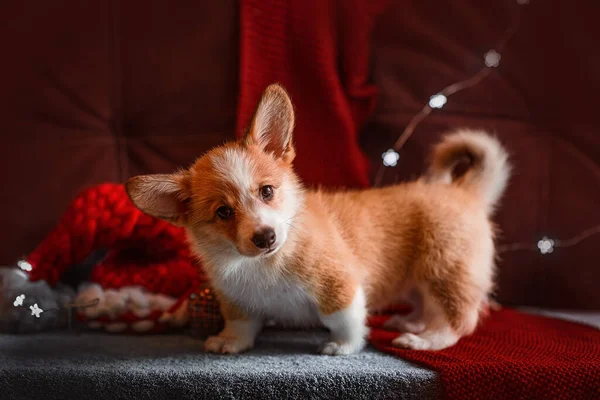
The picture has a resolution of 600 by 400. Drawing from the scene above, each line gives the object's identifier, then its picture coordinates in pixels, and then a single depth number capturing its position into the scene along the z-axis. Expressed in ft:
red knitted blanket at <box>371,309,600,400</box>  3.02
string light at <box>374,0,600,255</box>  4.85
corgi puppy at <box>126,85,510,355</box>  3.31
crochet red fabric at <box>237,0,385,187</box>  4.69
